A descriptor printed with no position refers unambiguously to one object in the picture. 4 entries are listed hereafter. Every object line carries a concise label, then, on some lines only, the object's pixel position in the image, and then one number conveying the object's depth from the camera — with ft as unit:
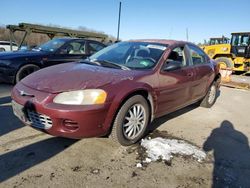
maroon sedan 7.43
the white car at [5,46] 50.29
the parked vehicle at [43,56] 16.57
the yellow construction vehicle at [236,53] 33.57
